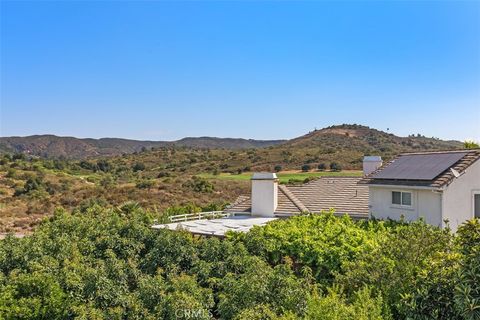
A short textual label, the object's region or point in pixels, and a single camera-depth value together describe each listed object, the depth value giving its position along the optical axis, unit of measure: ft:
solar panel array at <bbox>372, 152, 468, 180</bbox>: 58.03
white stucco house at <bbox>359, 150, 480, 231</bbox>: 55.31
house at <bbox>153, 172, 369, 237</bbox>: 71.31
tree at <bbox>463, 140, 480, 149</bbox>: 79.94
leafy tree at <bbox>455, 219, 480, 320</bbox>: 24.44
